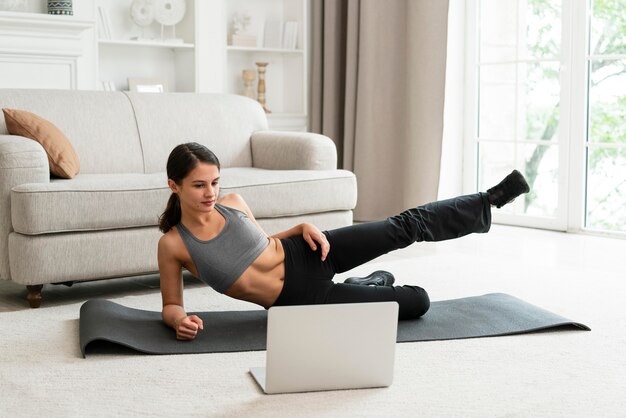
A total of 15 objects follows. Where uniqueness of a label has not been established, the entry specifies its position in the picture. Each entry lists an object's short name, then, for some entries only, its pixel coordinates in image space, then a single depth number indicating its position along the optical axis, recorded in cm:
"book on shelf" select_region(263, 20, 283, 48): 573
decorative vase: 467
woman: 248
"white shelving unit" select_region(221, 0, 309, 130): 566
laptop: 199
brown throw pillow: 340
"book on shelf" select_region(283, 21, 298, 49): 569
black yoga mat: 247
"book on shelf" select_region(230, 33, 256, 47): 551
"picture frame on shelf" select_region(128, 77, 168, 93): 516
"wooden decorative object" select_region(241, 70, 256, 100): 558
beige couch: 303
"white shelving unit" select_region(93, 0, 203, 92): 514
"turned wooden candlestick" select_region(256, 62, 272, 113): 562
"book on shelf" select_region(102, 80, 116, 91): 500
